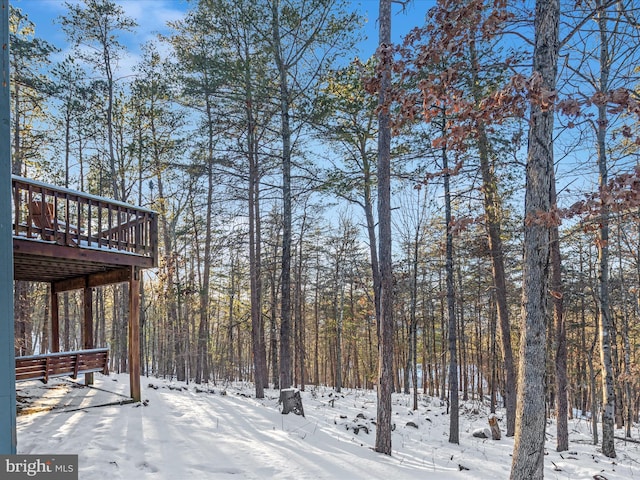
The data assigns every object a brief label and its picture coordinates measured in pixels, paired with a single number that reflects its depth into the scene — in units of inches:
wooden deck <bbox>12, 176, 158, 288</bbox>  263.3
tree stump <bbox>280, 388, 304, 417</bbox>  380.8
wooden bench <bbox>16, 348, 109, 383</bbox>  281.9
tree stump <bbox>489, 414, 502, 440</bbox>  438.3
